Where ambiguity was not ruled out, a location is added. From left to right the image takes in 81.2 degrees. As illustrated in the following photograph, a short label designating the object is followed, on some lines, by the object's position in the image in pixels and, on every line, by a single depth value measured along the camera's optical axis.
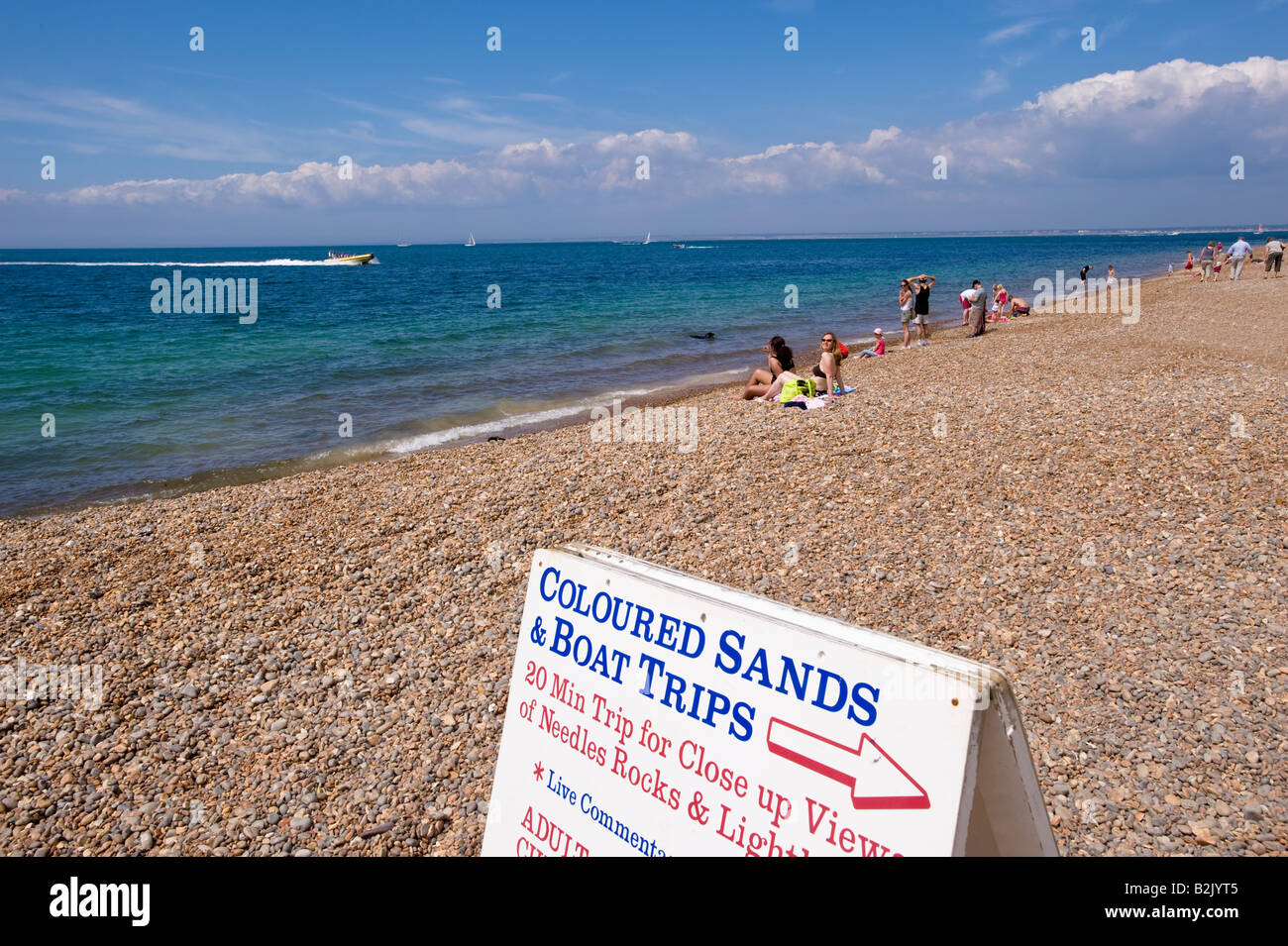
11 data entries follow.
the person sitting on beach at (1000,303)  28.73
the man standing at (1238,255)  34.44
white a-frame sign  1.99
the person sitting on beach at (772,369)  15.19
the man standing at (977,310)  23.88
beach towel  13.23
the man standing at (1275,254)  35.44
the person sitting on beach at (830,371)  14.78
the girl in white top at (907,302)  22.80
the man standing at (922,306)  23.09
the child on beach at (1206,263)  37.93
